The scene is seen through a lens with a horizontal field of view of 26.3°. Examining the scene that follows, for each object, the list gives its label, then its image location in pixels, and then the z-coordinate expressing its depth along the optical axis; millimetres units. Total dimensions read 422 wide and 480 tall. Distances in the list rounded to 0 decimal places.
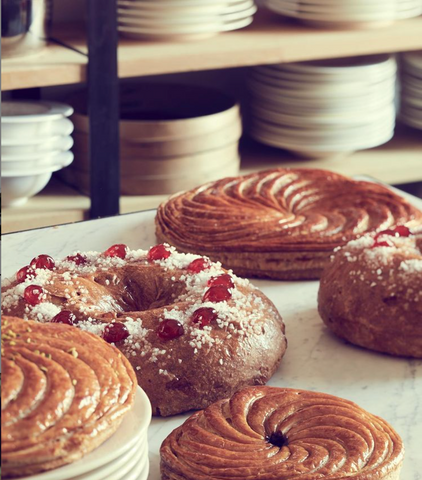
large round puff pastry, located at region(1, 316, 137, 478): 733
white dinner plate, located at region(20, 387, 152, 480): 745
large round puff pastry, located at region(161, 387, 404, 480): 1004
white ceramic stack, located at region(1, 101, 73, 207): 2293
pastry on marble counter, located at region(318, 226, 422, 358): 1415
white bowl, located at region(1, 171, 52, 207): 2373
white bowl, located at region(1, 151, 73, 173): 2312
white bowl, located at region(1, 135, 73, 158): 2293
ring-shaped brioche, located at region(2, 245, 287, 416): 1236
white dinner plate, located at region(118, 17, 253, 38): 2463
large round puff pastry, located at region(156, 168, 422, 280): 1714
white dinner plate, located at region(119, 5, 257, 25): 2449
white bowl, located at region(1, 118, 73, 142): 2279
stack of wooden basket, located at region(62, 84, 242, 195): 2502
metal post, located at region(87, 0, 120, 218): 2336
